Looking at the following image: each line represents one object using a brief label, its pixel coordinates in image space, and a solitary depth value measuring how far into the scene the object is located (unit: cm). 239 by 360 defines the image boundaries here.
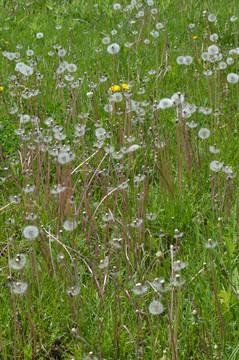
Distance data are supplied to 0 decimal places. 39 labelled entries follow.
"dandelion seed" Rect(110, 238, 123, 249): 145
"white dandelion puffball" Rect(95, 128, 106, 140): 233
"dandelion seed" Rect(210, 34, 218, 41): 330
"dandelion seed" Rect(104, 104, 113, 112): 263
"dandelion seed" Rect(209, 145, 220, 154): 221
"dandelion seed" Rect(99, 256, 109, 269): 165
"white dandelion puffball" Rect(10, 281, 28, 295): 144
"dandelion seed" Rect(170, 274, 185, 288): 123
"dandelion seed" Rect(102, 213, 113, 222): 176
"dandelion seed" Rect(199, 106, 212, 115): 231
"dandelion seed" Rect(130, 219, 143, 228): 167
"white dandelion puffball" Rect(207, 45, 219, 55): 301
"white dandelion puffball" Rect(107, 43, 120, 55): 297
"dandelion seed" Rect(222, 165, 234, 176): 197
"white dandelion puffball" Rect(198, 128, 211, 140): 230
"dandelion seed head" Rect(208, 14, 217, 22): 387
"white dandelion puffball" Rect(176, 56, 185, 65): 286
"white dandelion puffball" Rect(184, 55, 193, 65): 289
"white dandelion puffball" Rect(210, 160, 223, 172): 196
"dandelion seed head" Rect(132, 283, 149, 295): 131
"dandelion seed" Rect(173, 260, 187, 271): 126
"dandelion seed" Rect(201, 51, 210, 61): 298
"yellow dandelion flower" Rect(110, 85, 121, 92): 317
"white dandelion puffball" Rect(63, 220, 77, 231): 175
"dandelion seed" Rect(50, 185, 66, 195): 182
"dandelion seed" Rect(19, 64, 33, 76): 294
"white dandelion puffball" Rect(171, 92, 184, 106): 216
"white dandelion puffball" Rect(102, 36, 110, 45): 387
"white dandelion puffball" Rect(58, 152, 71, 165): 190
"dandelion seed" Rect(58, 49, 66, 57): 321
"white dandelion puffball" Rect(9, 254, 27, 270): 142
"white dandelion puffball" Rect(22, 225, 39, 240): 158
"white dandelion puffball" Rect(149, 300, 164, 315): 135
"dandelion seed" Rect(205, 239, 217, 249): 142
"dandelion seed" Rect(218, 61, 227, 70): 292
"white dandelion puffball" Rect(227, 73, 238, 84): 280
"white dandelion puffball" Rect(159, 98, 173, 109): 242
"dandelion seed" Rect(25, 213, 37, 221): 172
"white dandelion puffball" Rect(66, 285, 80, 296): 156
